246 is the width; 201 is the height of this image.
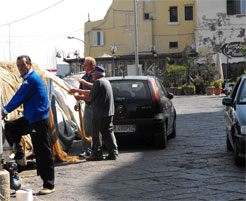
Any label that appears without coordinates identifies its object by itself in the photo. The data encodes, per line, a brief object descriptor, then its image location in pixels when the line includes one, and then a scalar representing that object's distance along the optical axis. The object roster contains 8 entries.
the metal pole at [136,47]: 43.00
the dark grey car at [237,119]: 9.52
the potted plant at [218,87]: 44.86
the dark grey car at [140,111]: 12.66
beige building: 65.31
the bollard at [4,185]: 7.22
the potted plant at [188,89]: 47.01
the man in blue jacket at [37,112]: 8.04
